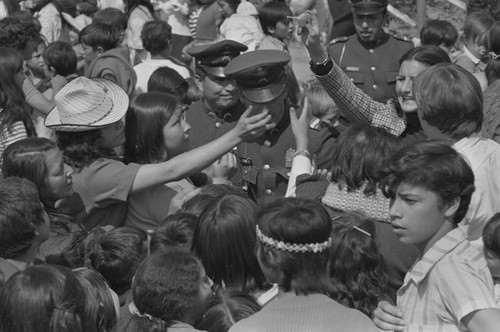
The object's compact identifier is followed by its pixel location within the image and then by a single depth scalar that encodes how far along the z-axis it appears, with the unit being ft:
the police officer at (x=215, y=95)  17.92
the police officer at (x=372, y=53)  20.26
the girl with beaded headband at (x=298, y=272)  9.04
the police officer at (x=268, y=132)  15.84
